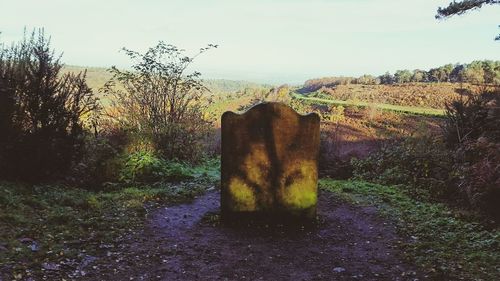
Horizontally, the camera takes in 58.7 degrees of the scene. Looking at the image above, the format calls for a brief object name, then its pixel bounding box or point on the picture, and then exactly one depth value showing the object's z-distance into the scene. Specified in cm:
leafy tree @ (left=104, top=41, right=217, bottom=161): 1238
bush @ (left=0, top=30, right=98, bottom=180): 757
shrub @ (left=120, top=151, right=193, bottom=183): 979
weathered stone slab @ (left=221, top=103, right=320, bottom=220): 702
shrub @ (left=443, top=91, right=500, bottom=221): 733
